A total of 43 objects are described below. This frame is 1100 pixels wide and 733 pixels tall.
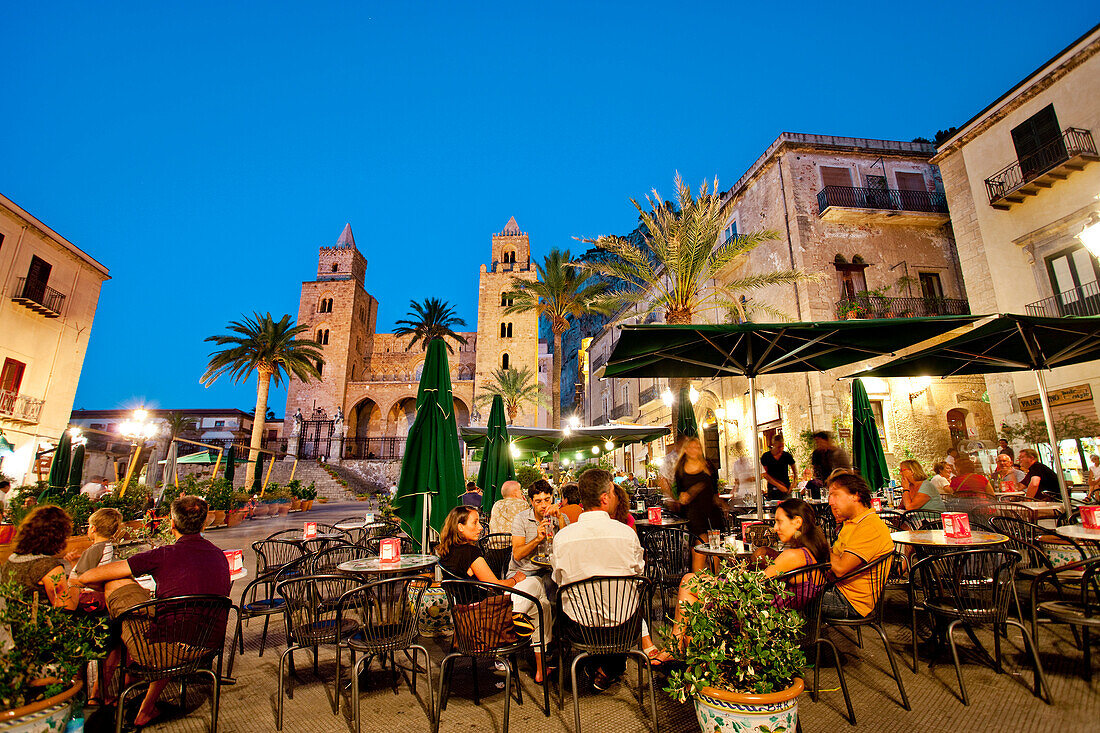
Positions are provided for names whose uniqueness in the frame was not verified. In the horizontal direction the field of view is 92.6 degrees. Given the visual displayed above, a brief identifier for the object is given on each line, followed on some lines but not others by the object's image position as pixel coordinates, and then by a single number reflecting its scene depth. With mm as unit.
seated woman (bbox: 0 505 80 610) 3229
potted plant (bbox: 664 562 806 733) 2301
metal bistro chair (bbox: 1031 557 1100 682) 3008
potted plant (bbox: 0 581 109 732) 2029
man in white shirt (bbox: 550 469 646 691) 3361
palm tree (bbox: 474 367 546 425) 35353
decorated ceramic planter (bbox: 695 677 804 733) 2277
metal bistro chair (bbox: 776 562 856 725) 3127
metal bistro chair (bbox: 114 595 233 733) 2900
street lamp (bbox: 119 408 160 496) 14594
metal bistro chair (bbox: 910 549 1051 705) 3215
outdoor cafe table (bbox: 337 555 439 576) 4105
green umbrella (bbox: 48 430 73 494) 11617
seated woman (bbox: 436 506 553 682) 3660
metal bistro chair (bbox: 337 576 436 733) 3186
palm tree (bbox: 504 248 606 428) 21500
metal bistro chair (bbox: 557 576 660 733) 3164
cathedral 41438
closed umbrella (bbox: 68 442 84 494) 12818
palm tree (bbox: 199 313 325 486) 24531
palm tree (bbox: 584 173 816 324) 12492
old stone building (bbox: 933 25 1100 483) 11523
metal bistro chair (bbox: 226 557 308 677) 3906
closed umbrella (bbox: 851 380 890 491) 8344
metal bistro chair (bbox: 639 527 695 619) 4941
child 3658
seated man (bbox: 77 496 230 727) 3145
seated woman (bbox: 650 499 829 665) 3172
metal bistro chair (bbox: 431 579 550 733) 3166
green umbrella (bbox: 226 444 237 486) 17359
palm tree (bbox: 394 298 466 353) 39250
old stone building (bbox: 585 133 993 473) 15094
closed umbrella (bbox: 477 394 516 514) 8406
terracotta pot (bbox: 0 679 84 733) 1984
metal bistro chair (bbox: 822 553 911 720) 3187
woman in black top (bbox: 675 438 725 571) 5160
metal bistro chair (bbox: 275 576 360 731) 3385
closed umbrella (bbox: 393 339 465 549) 4977
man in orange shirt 3291
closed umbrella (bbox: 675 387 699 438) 9750
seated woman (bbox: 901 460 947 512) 5914
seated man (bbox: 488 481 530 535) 5367
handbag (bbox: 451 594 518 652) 3201
